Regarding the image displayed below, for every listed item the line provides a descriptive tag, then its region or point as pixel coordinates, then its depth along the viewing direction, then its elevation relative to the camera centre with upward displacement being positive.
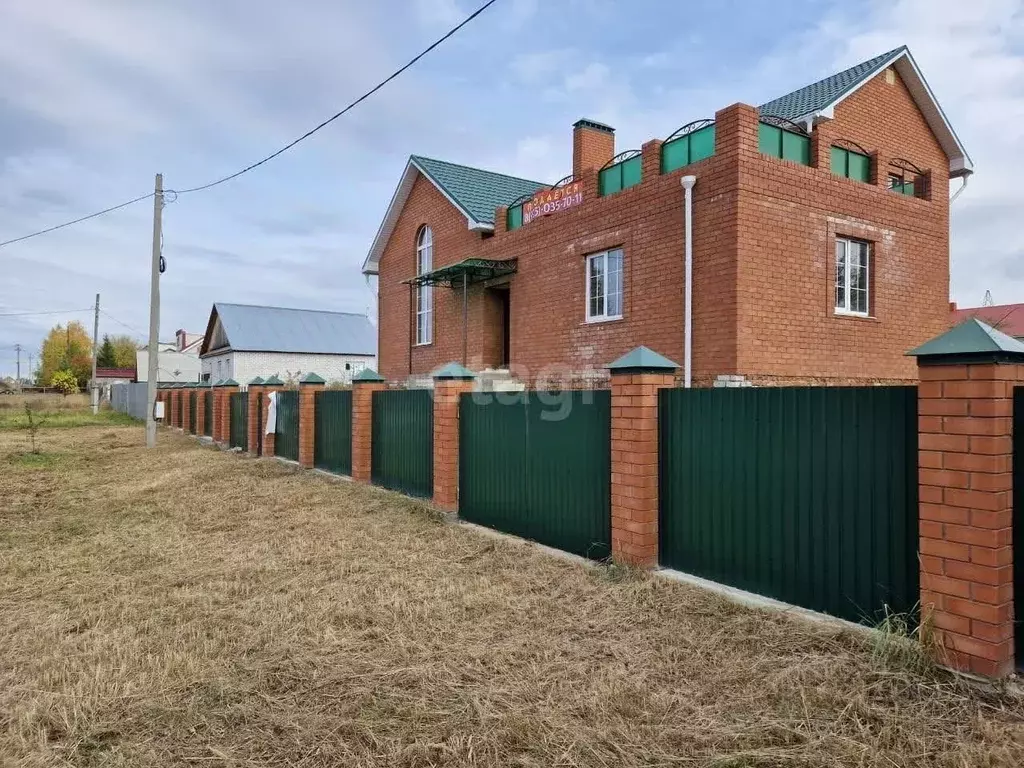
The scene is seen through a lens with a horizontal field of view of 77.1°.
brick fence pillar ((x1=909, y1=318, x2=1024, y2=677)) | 2.79 -0.44
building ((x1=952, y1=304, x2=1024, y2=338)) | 27.86 +3.68
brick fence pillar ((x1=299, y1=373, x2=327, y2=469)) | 11.10 -0.52
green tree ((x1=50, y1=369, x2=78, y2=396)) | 49.03 +0.37
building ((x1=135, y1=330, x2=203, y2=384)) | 47.44 +1.70
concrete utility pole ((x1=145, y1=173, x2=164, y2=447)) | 15.61 +1.74
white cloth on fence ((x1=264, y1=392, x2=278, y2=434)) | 12.78 -0.50
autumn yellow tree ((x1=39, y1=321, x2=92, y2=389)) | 71.04 +4.36
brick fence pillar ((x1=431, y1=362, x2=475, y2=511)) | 7.12 -0.46
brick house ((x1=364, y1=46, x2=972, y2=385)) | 8.25 +2.23
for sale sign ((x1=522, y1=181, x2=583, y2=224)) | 10.70 +3.32
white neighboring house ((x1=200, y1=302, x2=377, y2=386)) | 33.44 +2.52
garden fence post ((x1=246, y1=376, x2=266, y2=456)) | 13.69 -0.63
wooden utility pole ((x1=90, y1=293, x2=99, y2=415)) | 33.78 -0.02
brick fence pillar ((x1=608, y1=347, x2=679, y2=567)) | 4.69 -0.47
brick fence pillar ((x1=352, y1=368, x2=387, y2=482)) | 9.24 -0.46
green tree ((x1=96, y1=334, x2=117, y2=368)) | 72.19 +3.62
